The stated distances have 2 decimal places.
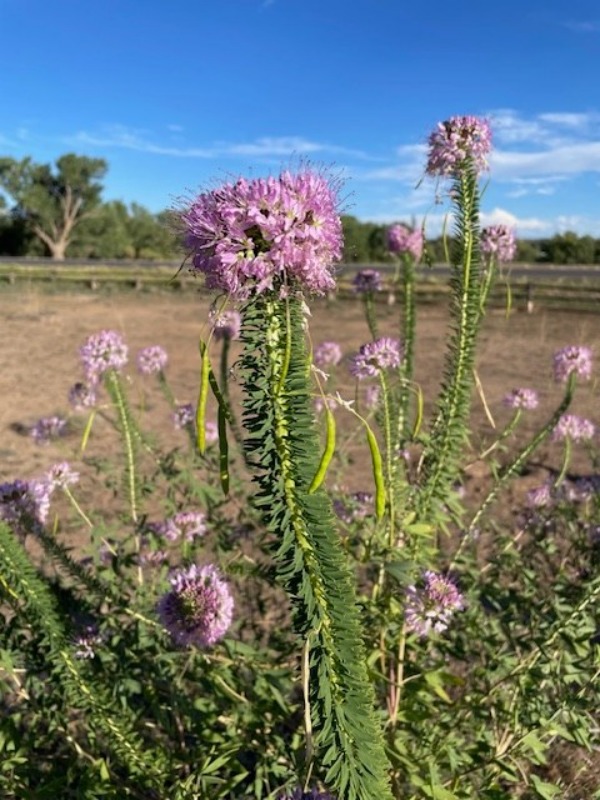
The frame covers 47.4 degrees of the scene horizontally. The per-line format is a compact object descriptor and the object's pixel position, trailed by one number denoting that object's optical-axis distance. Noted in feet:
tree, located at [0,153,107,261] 173.37
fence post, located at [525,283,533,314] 57.20
